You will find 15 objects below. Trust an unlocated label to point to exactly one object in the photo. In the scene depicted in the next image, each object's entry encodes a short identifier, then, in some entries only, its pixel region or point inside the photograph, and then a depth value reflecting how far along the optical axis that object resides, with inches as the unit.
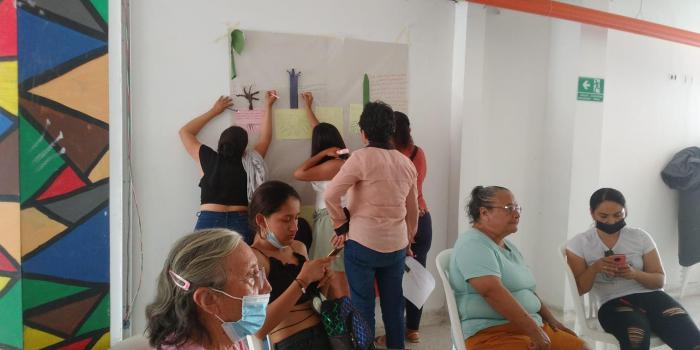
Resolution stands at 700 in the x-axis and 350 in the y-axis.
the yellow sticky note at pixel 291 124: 119.8
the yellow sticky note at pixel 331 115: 124.3
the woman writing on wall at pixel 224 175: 105.0
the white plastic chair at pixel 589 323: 90.2
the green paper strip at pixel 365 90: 128.7
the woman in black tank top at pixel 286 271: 65.6
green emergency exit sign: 142.4
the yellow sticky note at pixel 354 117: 127.9
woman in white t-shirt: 86.8
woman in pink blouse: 97.3
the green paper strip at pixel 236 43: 111.5
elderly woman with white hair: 46.1
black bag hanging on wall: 163.9
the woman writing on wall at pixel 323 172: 115.6
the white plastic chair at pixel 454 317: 76.9
